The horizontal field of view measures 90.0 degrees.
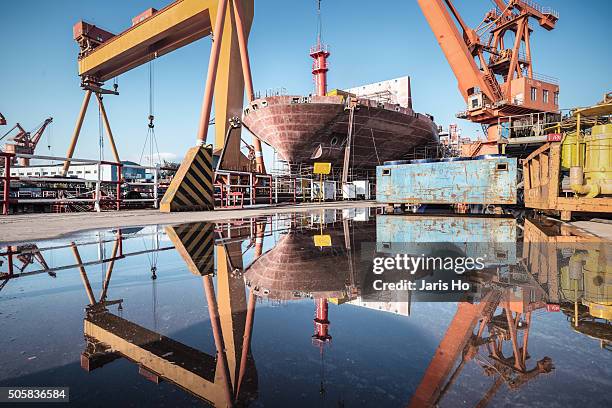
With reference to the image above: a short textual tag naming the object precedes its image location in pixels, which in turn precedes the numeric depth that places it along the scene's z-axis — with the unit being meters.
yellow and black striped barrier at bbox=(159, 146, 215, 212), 7.92
